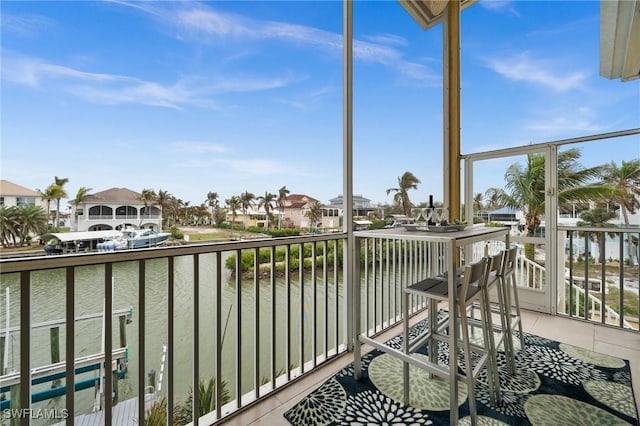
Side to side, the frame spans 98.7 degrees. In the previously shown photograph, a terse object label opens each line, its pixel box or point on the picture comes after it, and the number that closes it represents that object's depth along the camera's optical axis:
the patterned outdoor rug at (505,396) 1.60
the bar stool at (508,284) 1.92
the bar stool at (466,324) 1.45
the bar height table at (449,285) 1.46
